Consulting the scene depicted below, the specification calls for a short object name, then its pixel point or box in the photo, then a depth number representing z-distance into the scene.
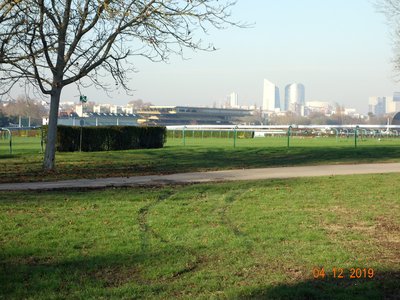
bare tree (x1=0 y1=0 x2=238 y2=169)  18.42
